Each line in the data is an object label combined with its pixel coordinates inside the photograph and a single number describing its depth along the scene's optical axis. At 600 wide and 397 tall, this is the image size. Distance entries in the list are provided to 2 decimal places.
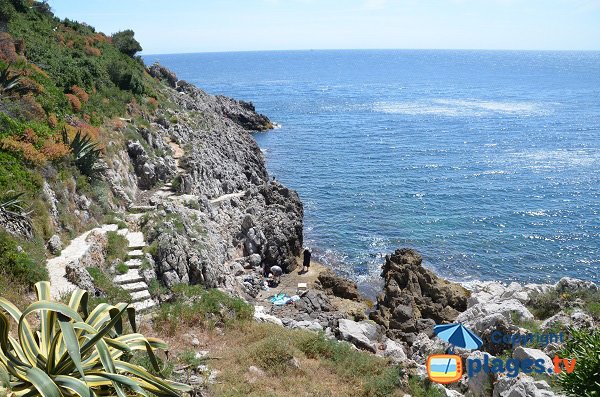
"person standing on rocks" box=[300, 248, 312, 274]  33.06
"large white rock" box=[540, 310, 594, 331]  17.59
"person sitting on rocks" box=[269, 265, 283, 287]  30.74
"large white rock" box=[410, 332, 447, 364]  18.61
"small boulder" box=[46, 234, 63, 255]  17.47
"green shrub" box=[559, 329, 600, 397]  8.05
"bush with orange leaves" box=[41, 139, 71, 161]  20.80
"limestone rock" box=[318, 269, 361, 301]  29.42
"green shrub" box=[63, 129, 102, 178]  22.84
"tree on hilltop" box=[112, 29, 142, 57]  52.78
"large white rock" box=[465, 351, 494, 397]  13.64
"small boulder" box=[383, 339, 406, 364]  15.51
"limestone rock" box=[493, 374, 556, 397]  11.57
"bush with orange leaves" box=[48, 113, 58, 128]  24.12
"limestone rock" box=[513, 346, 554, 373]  13.72
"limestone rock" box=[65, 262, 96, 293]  15.38
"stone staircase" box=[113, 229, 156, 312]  16.84
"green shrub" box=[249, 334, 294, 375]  12.32
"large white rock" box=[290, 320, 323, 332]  20.94
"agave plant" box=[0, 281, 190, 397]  6.41
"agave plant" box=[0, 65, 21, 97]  23.86
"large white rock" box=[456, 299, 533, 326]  19.61
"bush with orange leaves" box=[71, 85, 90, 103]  30.59
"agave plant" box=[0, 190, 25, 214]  16.16
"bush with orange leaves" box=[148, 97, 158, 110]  41.33
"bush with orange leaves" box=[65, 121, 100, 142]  24.66
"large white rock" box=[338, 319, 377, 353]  19.03
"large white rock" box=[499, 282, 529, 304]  22.91
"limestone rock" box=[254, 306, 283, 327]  18.02
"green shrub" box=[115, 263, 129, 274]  18.33
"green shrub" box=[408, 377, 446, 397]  12.36
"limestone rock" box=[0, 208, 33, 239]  15.79
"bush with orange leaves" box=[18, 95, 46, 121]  22.94
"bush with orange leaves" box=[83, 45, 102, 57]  41.28
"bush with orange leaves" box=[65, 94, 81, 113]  28.70
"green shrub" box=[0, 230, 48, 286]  13.52
